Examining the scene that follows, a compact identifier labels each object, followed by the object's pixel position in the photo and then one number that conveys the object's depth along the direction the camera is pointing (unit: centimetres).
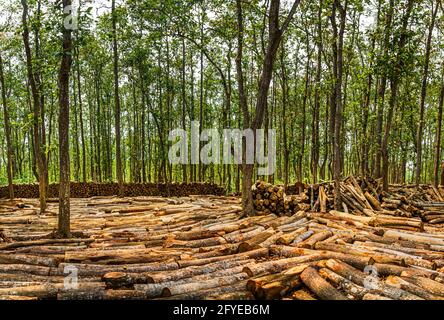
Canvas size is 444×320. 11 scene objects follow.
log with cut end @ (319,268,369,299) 491
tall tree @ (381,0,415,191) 1370
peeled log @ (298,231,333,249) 730
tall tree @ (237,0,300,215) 1088
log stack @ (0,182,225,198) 2145
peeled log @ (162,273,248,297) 512
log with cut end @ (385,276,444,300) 477
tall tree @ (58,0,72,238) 838
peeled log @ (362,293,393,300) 465
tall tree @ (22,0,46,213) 1234
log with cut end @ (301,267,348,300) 488
